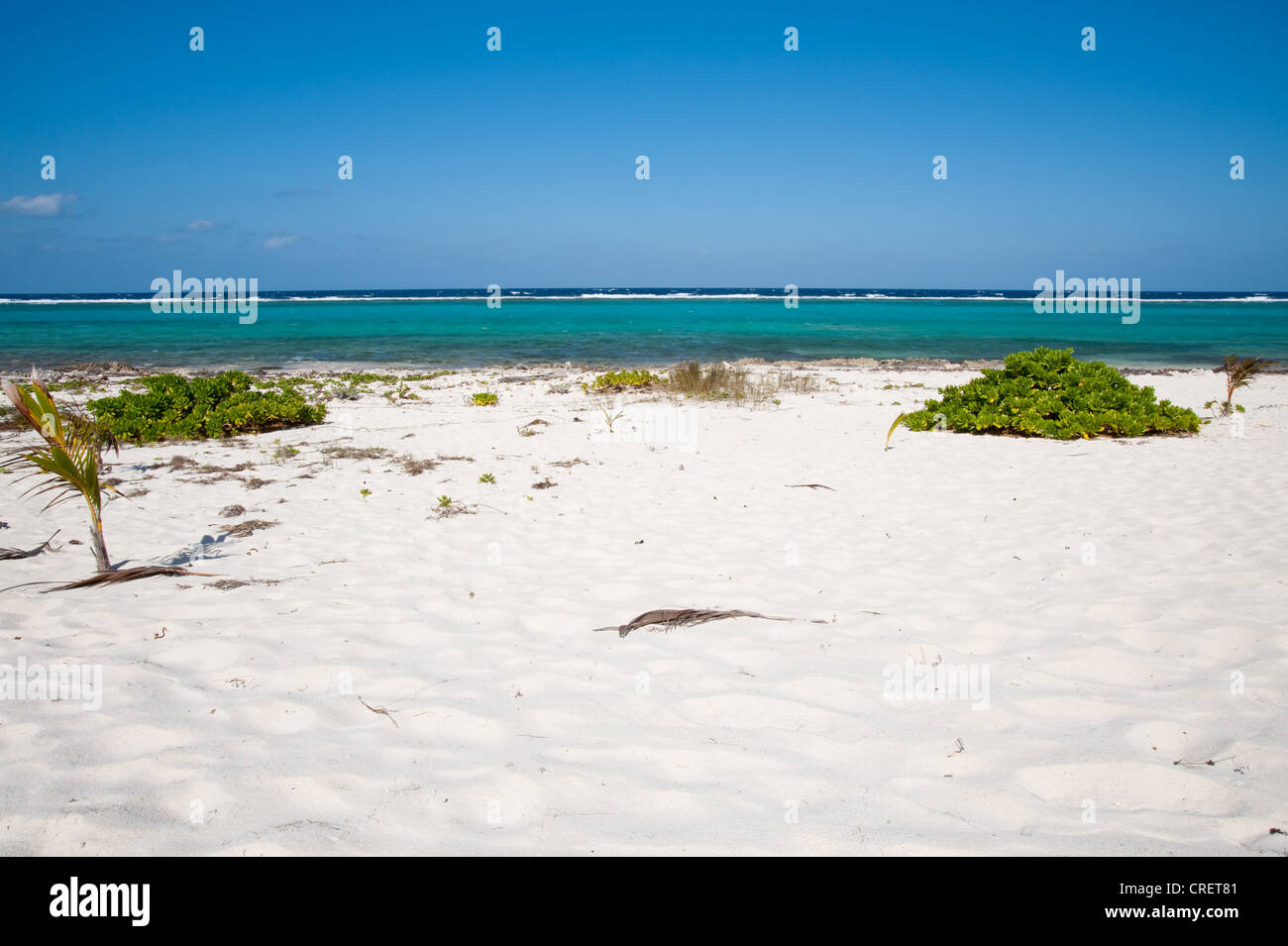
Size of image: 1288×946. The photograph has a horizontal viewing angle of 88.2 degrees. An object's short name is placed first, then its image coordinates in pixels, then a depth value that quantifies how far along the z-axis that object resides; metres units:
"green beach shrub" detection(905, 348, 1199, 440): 9.02
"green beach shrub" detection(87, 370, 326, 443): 8.93
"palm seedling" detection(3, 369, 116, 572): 3.86
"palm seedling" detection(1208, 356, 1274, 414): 10.48
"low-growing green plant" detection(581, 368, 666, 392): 13.69
